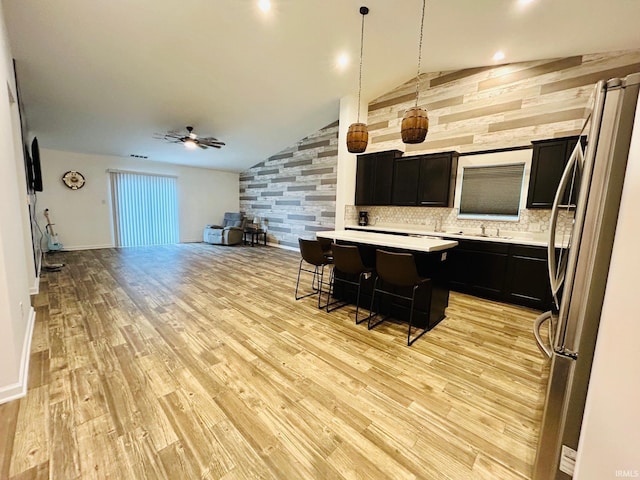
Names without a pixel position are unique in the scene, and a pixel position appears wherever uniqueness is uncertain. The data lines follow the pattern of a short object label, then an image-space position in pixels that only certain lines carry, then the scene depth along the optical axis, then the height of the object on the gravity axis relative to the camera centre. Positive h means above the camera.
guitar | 5.88 -0.86
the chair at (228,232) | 7.85 -0.79
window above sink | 3.73 +0.48
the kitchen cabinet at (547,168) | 3.24 +0.66
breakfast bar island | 2.60 -0.58
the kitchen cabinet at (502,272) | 3.25 -0.77
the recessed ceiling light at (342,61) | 3.80 +2.28
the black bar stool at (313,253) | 3.17 -0.55
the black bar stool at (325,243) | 3.62 -0.47
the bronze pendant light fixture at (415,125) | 2.33 +0.80
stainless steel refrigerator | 0.94 -0.19
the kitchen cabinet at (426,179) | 4.21 +0.59
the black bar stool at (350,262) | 2.77 -0.57
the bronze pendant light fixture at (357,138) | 2.77 +0.80
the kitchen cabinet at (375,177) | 4.81 +0.67
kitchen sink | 3.85 -0.30
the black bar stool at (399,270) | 2.29 -0.53
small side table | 8.06 -0.86
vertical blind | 6.99 -0.13
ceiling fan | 5.12 +1.35
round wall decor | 6.20 +0.53
